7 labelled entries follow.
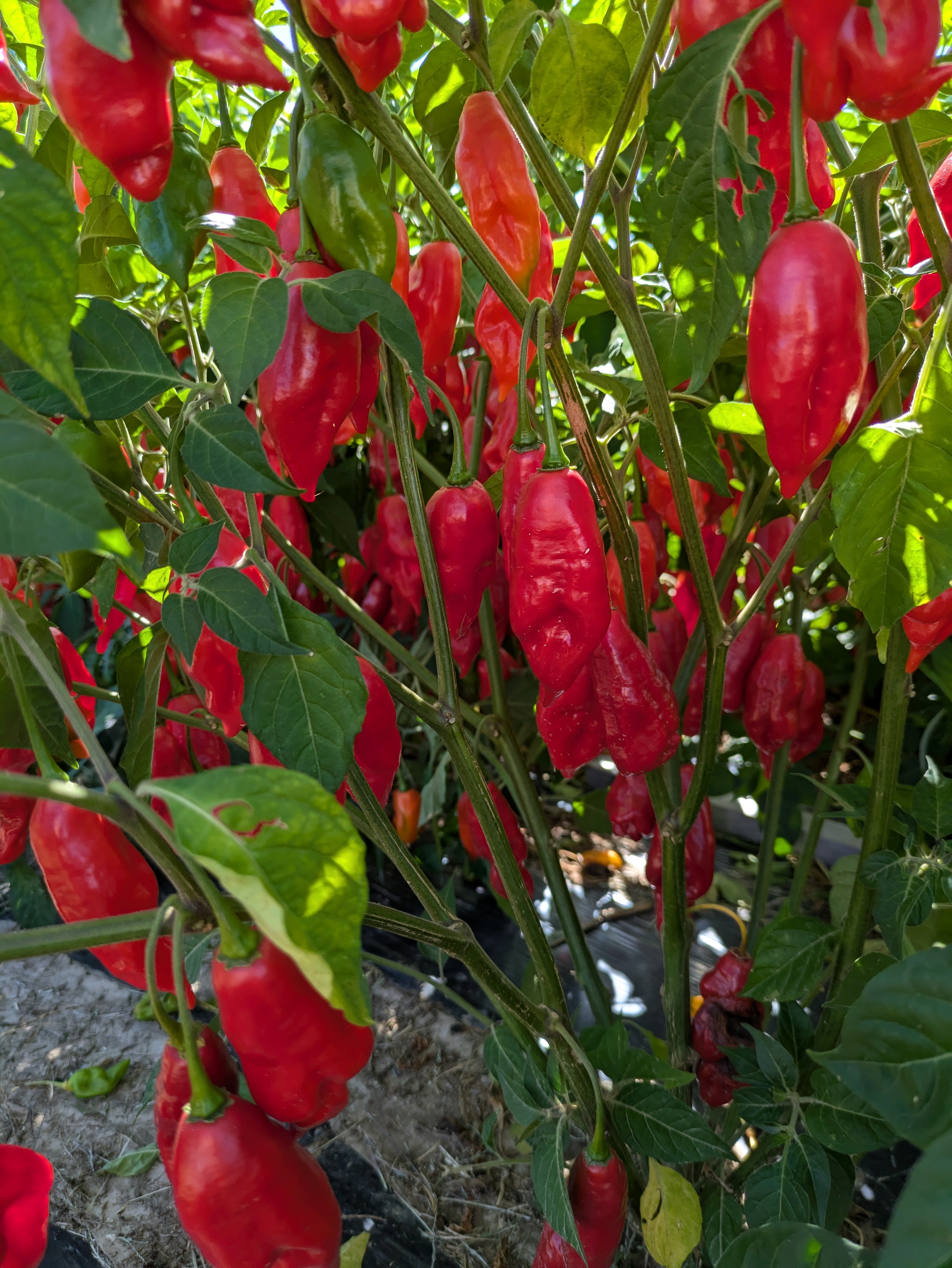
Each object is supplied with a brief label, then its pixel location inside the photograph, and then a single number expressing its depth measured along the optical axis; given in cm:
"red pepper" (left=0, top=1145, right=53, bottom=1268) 46
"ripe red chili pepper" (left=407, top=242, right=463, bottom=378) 69
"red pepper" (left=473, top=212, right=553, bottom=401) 64
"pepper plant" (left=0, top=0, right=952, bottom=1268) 37
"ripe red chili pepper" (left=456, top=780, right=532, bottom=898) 101
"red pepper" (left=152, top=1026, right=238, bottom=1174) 46
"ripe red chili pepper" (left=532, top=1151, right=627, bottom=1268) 67
